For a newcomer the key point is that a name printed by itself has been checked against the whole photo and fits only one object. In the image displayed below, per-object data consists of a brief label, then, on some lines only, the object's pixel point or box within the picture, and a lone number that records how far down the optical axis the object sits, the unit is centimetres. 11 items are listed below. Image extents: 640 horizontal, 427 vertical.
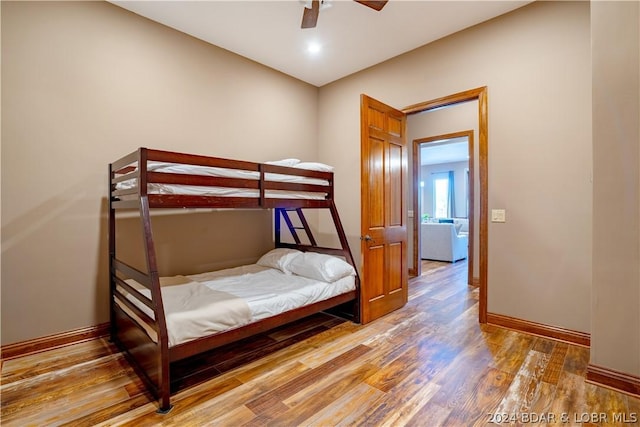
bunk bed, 184
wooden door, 300
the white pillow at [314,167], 299
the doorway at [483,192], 297
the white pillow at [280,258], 322
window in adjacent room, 1088
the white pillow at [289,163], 298
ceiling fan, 224
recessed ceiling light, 337
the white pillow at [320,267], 285
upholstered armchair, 626
